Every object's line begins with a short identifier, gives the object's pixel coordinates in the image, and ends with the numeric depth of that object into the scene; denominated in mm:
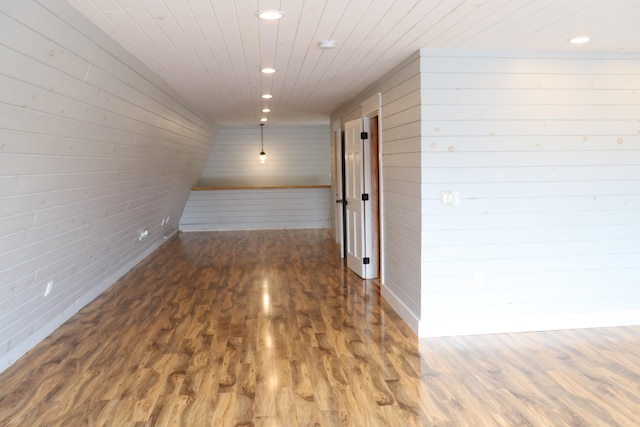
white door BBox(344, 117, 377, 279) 6121
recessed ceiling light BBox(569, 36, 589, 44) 3598
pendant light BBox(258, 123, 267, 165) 11272
